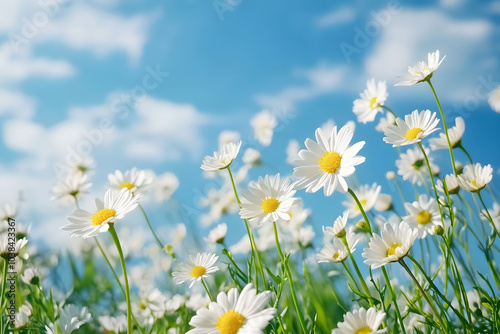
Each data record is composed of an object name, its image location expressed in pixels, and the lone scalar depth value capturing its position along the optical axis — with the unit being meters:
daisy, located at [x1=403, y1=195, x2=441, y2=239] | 0.62
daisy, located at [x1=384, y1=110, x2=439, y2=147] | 0.56
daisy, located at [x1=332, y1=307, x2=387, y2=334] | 0.48
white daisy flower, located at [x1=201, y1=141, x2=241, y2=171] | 0.57
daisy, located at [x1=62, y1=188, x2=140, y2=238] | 0.50
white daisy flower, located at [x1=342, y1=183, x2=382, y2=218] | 0.69
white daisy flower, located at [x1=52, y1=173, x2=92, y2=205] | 0.73
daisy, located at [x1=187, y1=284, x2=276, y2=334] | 0.44
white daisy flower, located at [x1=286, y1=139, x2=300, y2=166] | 1.11
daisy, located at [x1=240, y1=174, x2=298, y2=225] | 0.51
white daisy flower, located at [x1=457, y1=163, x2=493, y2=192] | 0.57
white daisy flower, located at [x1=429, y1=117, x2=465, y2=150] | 0.64
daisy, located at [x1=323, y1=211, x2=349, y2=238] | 0.55
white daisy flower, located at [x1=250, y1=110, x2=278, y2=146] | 1.02
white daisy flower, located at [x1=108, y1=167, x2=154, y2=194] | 0.71
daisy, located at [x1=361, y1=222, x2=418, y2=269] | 0.49
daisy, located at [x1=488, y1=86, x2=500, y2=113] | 0.79
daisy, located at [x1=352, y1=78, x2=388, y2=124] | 0.70
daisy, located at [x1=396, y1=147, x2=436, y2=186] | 0.72
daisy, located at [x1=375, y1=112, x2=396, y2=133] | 0.76
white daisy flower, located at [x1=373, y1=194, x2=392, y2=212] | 0.69
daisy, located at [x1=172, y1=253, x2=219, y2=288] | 0.56
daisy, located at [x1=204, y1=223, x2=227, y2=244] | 0.69
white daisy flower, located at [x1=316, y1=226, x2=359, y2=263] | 0.56
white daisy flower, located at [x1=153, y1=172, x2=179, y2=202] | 2.48
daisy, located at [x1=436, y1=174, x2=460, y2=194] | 0.61
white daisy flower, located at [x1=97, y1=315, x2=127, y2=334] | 0.67
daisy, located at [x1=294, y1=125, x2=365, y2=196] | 0.50
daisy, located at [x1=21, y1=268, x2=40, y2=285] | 0.64
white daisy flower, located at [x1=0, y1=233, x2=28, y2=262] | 0.60
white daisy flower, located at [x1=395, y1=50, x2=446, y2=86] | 0.59
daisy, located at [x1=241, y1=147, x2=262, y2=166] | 1.03
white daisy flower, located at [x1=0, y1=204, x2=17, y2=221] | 0.73
